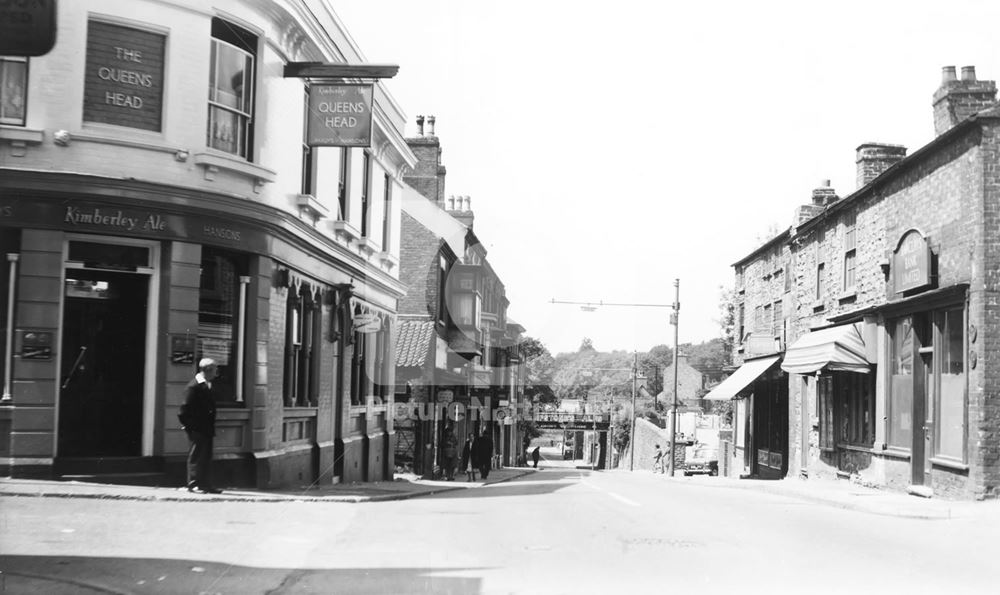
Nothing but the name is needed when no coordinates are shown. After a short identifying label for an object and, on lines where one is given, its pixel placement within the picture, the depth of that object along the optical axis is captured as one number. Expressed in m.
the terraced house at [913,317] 16.22
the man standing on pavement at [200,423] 12.97
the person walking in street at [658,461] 62.53
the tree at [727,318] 66.31
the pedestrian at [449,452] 30.45
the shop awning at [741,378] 31.02
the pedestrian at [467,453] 33.31
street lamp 44.00
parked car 60.40
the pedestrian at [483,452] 33.12
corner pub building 12.92
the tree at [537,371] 77.62
